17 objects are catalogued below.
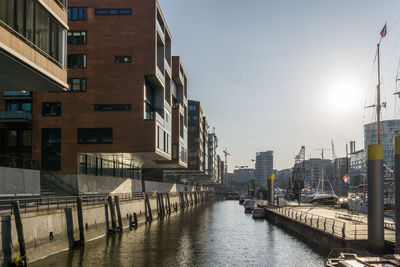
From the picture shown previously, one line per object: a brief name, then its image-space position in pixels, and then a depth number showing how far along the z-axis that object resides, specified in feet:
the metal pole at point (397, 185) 74.08
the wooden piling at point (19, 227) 83.76
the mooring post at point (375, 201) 85.20
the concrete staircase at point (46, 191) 155.94
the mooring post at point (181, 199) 359.05
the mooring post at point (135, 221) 178.95
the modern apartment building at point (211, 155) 590.47
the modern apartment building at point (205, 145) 502.83
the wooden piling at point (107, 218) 146.61
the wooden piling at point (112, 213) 150.82
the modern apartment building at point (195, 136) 408.63
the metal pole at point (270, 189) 295.42
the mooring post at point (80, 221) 117.39
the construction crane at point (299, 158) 461.78
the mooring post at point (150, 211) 215.51
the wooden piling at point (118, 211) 157.19
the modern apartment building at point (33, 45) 81.35
